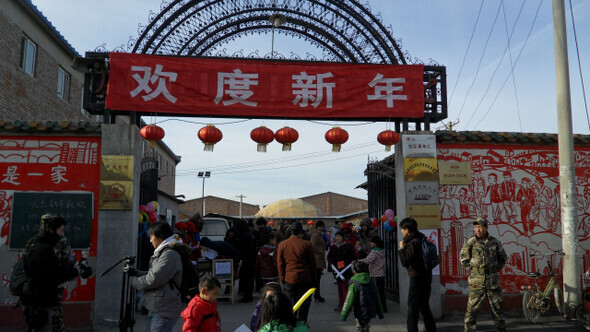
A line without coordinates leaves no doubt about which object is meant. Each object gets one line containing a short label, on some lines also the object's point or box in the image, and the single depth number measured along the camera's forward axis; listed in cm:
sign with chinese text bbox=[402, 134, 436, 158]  904
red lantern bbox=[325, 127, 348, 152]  891
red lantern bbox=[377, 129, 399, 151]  892
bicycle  846
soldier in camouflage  695
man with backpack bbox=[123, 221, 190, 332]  497
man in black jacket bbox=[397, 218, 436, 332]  702
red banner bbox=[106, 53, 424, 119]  883
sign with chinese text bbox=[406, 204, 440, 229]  884
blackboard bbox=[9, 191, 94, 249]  807
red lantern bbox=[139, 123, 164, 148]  848
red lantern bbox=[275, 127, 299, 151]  876
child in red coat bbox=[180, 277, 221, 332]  445
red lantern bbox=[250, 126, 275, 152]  870
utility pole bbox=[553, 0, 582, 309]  853
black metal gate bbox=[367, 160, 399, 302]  1024
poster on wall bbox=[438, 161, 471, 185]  913
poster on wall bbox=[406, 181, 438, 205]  891
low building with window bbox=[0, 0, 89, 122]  1470
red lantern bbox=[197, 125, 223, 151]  855
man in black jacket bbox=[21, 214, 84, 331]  555
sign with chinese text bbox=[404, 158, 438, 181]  896
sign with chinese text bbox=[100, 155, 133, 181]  835
